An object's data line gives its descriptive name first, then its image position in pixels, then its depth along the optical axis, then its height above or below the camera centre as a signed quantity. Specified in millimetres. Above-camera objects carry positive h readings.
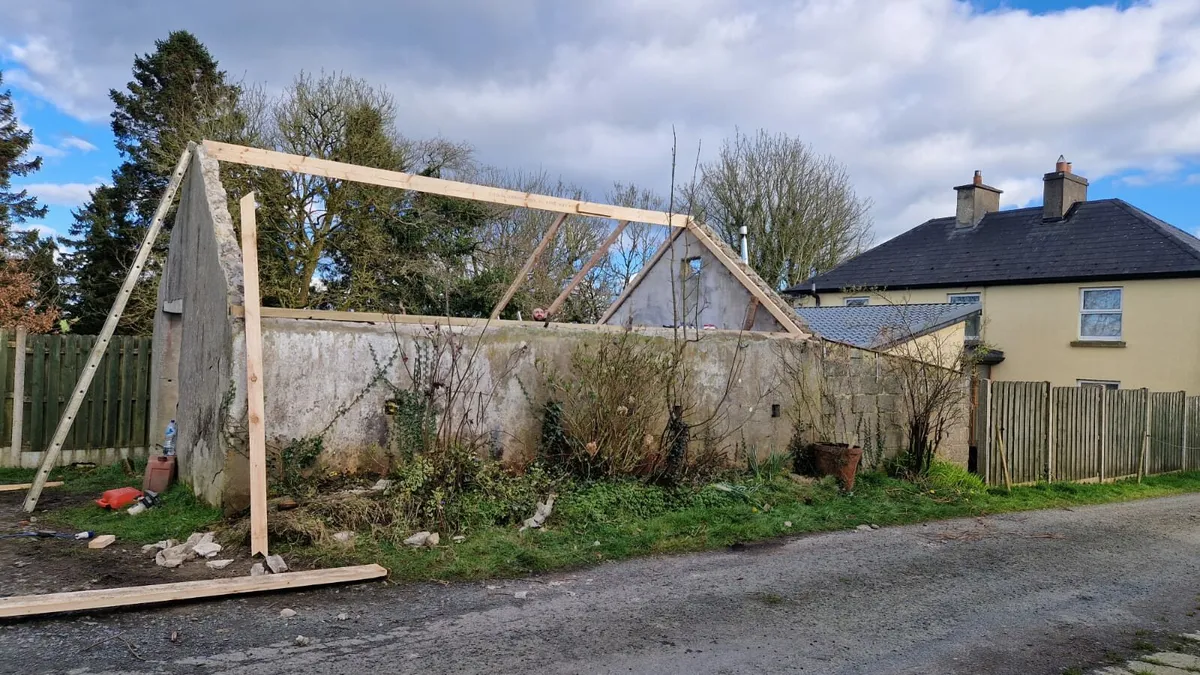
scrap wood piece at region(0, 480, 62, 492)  8836 -1859
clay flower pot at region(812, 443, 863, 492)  9984 -1490
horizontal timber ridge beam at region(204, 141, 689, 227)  8258 +1861
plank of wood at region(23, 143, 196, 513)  7523 -398
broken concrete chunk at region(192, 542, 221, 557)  5984 -1713
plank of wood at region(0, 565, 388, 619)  4605 -1703
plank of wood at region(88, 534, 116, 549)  6246 -1749
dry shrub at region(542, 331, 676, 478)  8414 -755
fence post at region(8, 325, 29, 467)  10352 -846
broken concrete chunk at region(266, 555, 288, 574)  5570 -1701
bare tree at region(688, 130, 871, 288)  28047 +5225
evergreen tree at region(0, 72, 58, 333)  18641 +2268
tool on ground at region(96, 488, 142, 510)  7566 -1684
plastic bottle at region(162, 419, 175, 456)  8773 -1287
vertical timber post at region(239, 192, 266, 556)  6020 -419
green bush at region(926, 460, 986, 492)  10688 -1825
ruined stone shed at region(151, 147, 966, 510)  7109 -316
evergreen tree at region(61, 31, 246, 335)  21719 +5031
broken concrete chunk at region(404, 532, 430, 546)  6426 -1708
